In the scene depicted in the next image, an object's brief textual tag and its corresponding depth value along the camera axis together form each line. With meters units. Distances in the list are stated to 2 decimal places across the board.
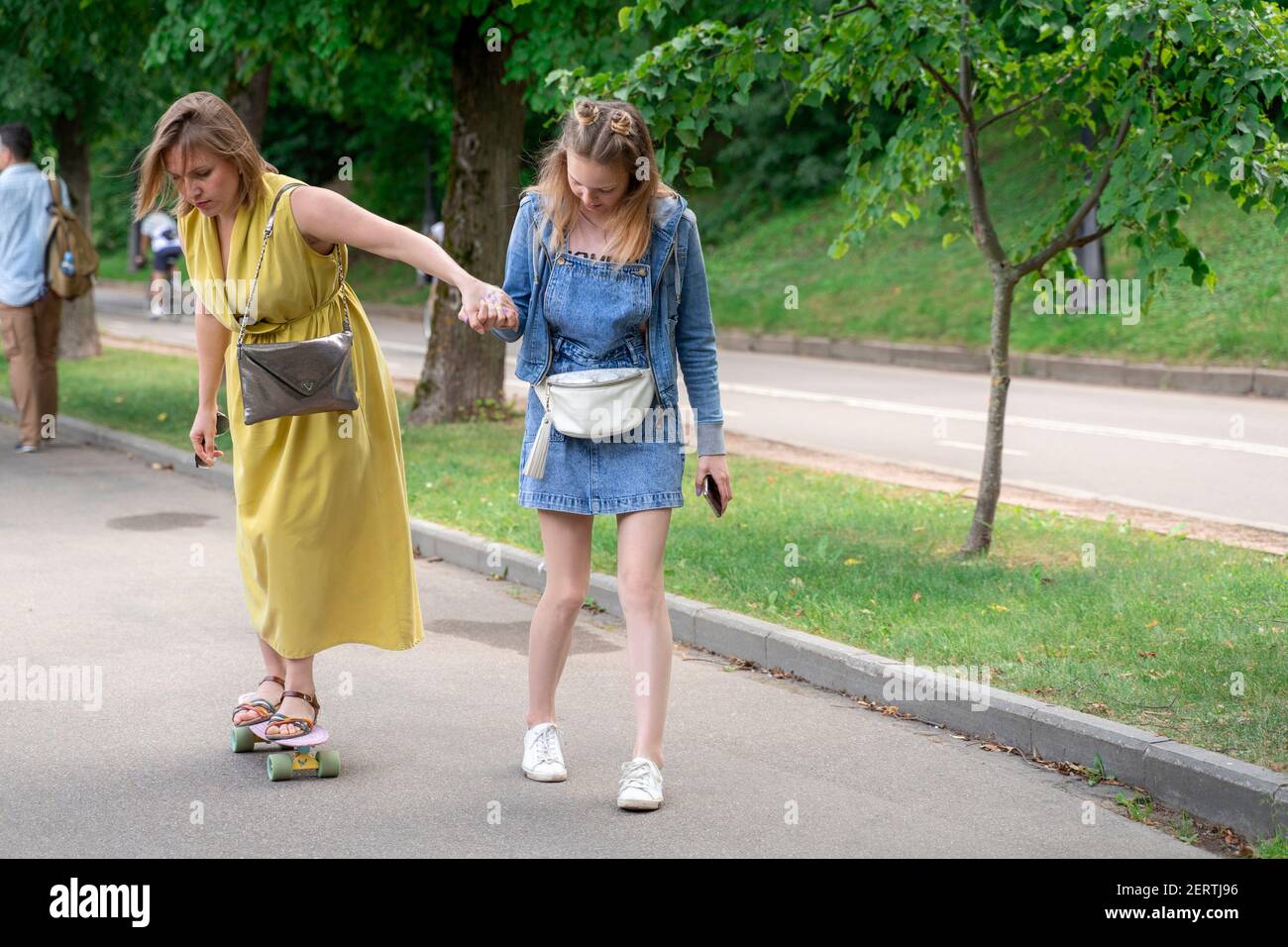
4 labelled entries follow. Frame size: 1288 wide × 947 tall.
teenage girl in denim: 4.57
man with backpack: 11.35
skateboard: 4.85
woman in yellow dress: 4.70
